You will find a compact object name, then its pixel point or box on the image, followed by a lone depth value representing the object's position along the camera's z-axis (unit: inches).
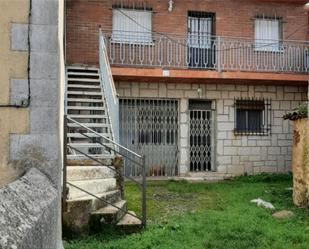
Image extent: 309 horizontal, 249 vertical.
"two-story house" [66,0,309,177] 328.6
